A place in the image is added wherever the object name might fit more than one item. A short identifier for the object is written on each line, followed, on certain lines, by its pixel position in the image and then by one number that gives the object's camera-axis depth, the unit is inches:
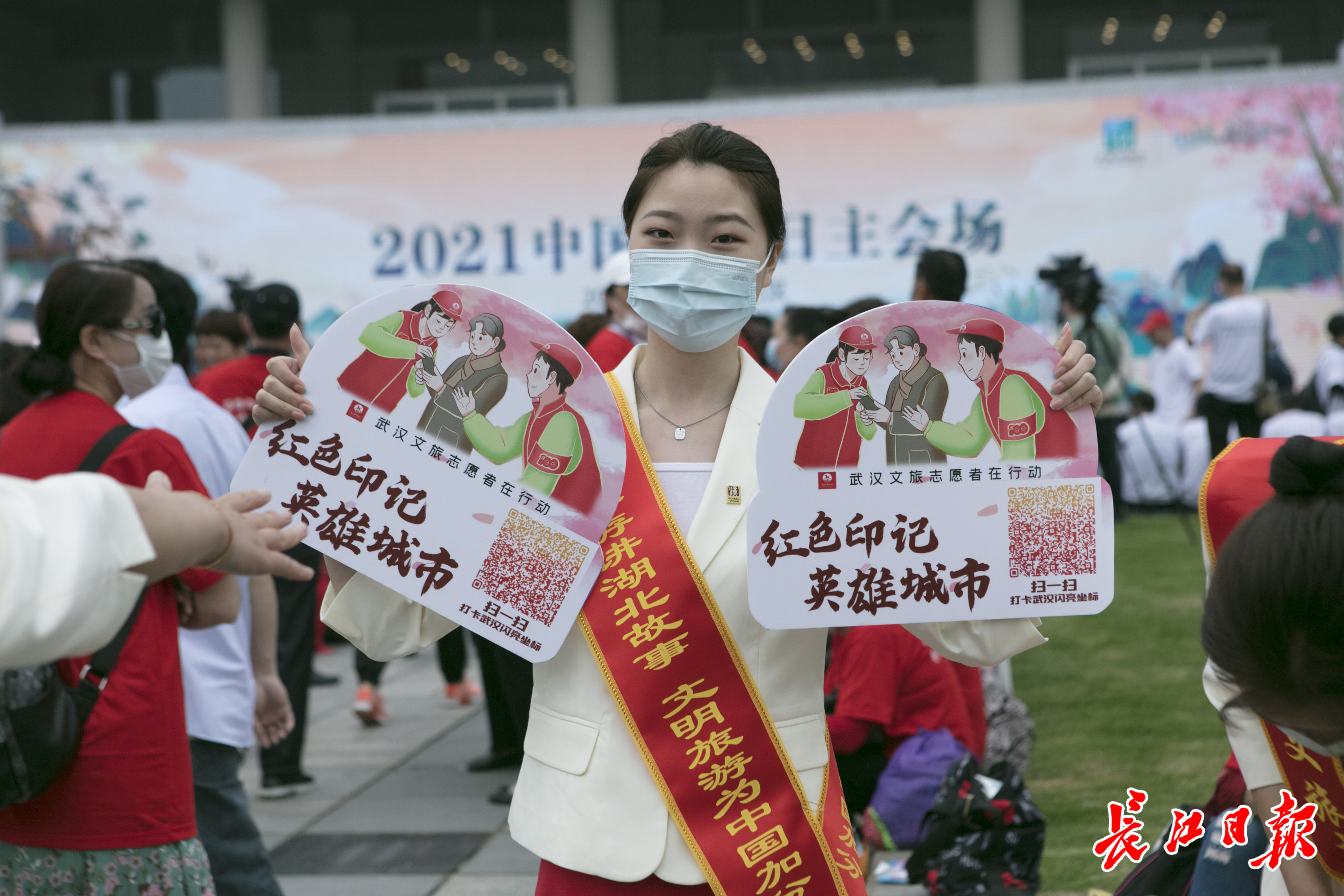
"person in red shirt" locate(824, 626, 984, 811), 157.2
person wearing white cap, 189.3
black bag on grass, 141.3
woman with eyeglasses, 89.6
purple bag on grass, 156.2
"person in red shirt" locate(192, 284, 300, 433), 197.0
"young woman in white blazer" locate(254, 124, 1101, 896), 71.1
